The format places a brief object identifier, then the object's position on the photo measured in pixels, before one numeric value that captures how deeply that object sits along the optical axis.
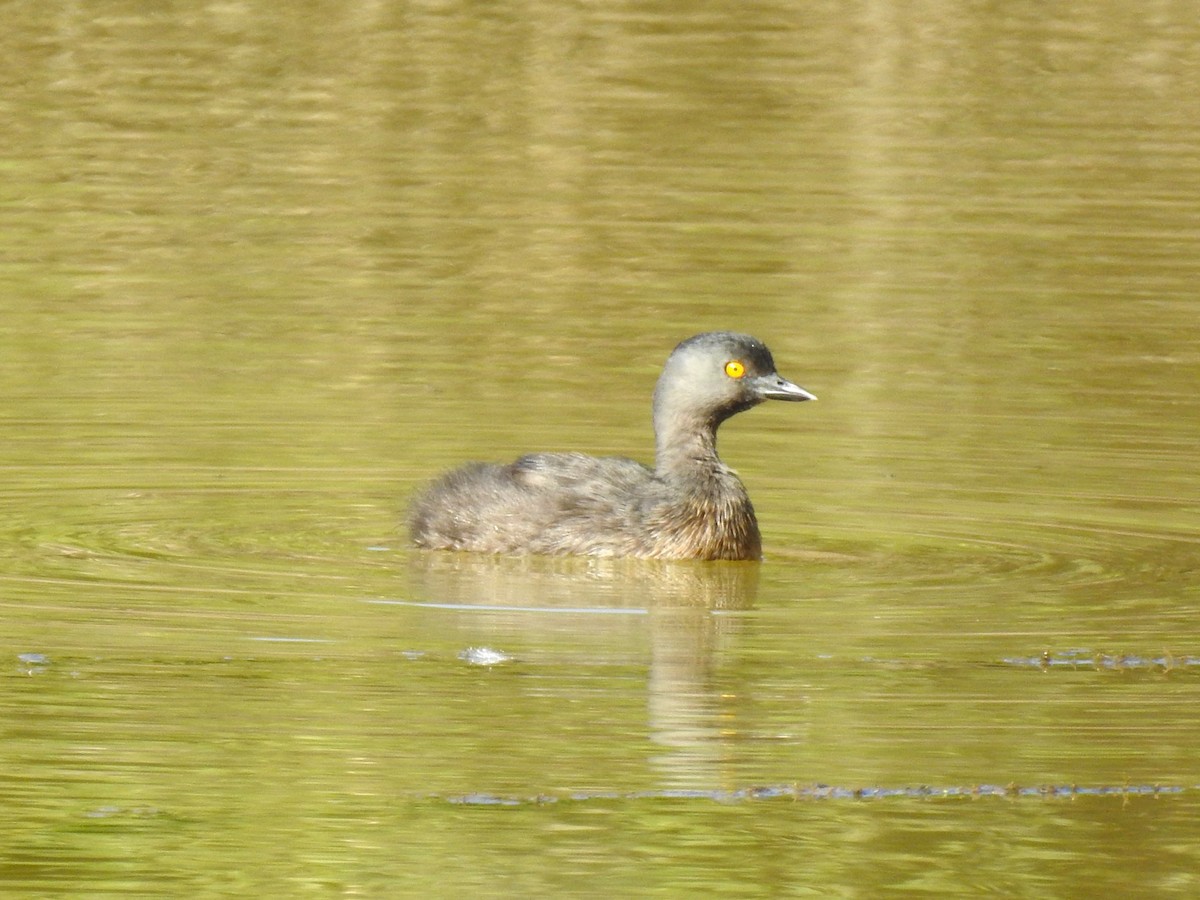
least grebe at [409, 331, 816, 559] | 23.81
